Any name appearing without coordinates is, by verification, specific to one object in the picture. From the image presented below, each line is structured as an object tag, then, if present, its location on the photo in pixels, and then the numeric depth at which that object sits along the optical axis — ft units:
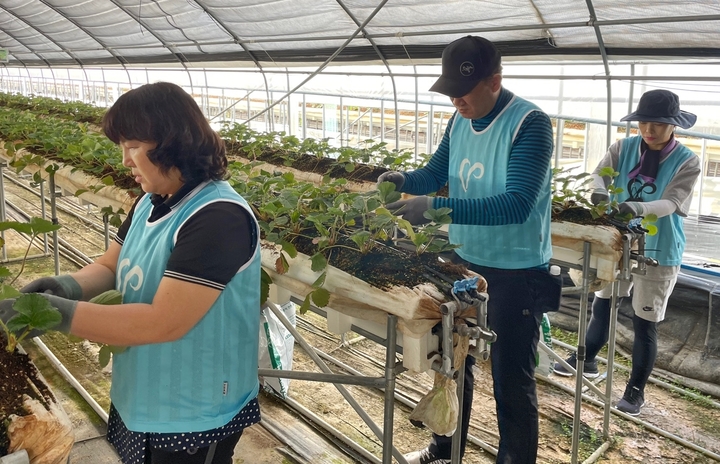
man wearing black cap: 6.27
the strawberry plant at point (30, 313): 3.74
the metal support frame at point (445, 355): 4.92
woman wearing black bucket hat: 9.78
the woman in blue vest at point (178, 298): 3.85
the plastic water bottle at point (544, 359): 10.09
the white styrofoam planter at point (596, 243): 8.19
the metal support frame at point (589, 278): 8.27
